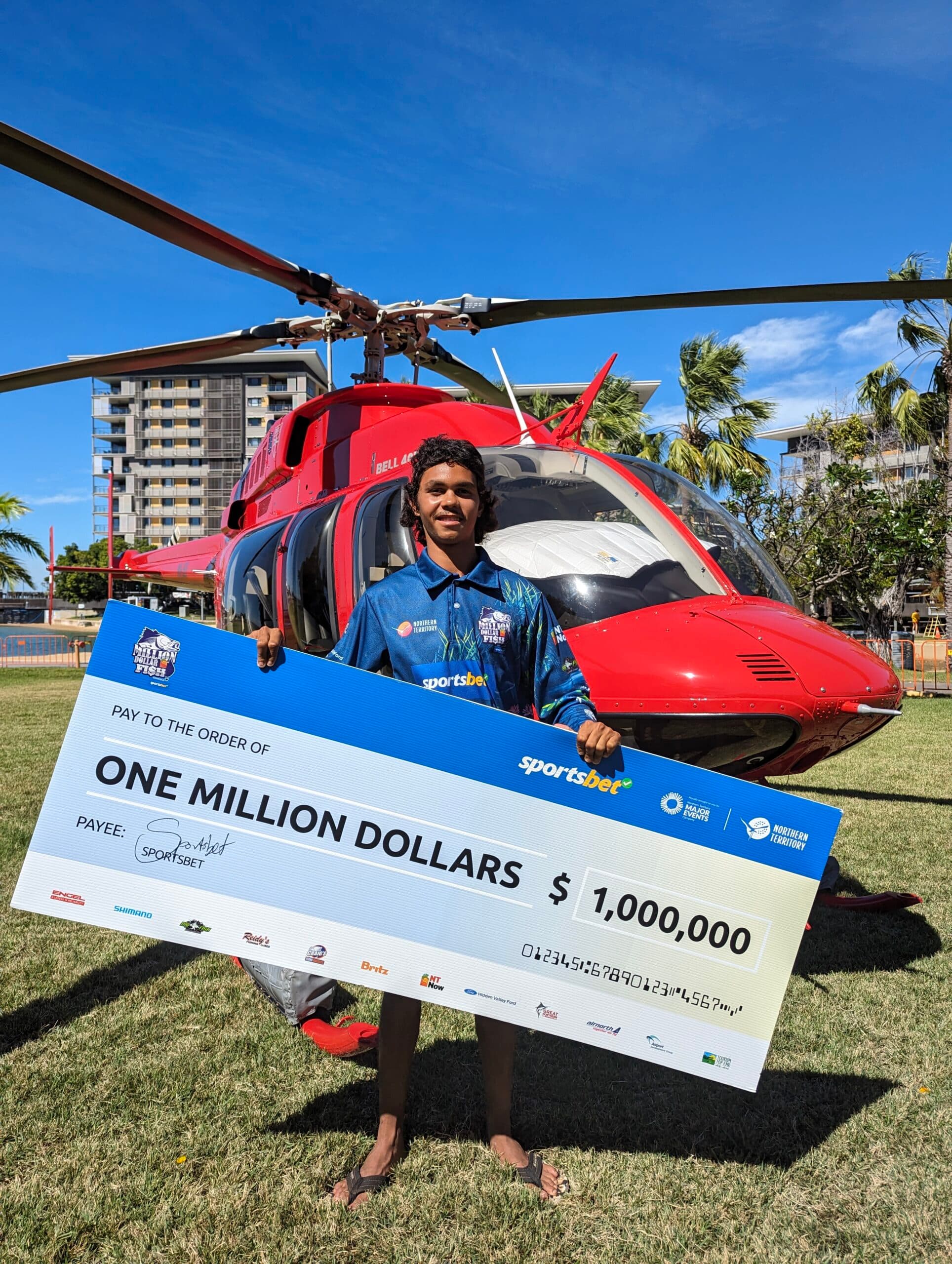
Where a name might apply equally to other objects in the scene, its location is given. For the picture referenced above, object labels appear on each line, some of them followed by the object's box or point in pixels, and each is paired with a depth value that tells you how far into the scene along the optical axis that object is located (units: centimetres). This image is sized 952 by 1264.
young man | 233
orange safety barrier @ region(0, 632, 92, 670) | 2417
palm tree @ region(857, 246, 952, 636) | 2059
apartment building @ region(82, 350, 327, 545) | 7506
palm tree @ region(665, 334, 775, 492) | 1923
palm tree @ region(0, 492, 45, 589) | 2503
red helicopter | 314
